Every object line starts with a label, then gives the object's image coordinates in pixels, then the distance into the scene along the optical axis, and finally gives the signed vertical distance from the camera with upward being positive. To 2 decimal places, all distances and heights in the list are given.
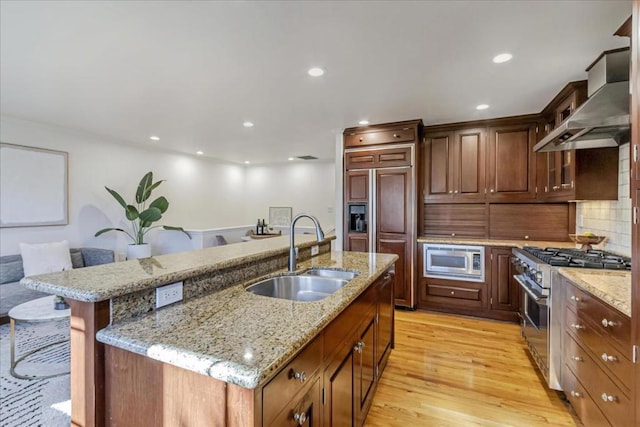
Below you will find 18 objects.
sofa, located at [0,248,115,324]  3.21 -0.74
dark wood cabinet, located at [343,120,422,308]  3.82 +0.29
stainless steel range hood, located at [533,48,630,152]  1.94 +0.65
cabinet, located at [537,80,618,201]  2.60 +0.42
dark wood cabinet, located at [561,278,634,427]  1.34 -0.76
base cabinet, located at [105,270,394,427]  0.83 -0.56
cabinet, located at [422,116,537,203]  3.60 +0.64
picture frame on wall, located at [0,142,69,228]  3.76 +0.32
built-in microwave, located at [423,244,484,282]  3.57 -0.59
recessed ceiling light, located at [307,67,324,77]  2.42 +1.14
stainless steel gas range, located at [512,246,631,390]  2.09 -0.62
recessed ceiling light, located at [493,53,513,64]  2.19 +1.14
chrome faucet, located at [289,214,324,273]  1.93 -0.26
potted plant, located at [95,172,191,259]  4.65 -0.04
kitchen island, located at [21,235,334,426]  1.02 -0.32
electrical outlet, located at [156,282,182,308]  1.23 -0.35
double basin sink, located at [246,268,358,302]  1.89 -0.47
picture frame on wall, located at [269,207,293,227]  7.45 -0.10
